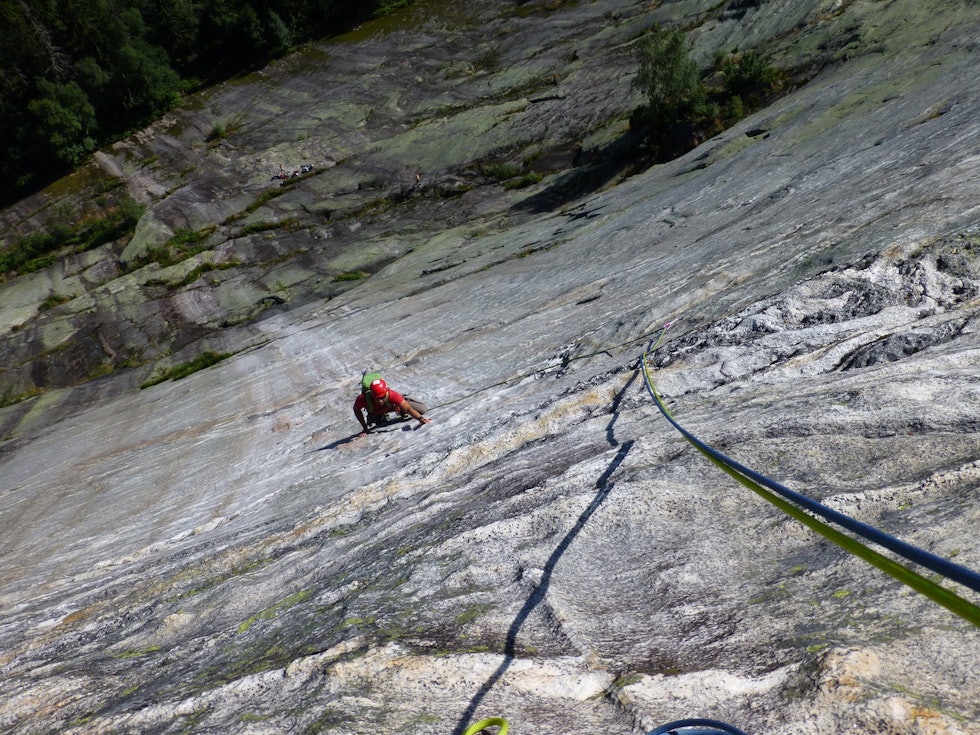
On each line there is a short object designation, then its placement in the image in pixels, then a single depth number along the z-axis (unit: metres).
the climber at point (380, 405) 11.06
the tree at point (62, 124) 54.44
